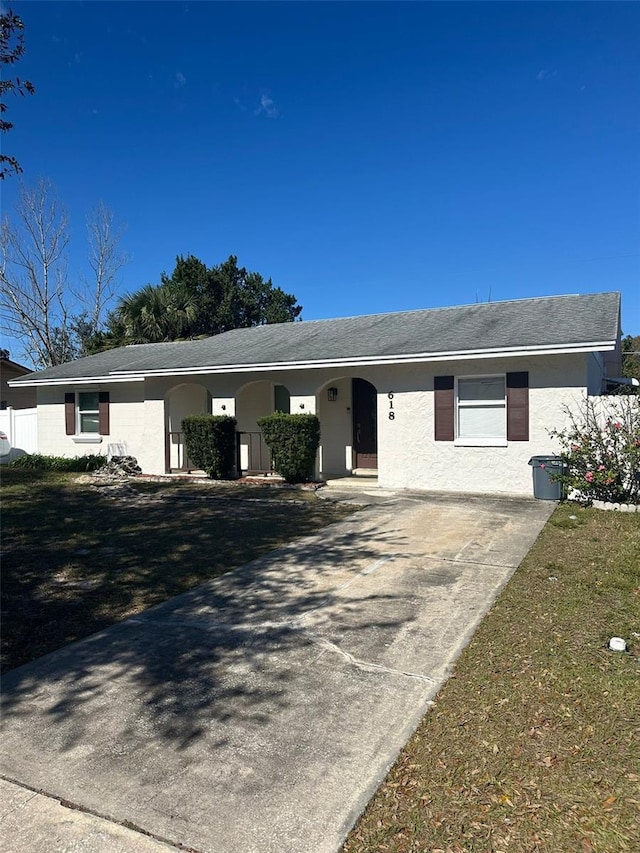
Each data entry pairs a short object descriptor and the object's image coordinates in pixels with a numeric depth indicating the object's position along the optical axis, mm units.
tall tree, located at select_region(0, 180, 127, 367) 28281
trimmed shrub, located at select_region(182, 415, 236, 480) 13492
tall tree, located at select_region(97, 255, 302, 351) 24625
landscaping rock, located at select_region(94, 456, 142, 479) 14817
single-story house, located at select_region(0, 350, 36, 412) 25219
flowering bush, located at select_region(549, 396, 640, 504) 9102
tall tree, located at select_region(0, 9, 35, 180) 7148
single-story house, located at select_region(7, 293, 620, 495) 10359
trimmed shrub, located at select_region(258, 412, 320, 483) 12273
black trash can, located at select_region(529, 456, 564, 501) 9891
